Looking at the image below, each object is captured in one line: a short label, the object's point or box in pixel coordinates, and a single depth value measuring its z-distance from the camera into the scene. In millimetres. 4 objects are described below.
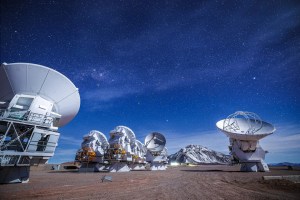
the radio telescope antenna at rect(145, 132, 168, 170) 43281
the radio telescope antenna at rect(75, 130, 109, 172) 32281
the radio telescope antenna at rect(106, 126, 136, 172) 31656
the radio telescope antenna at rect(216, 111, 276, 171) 28188
